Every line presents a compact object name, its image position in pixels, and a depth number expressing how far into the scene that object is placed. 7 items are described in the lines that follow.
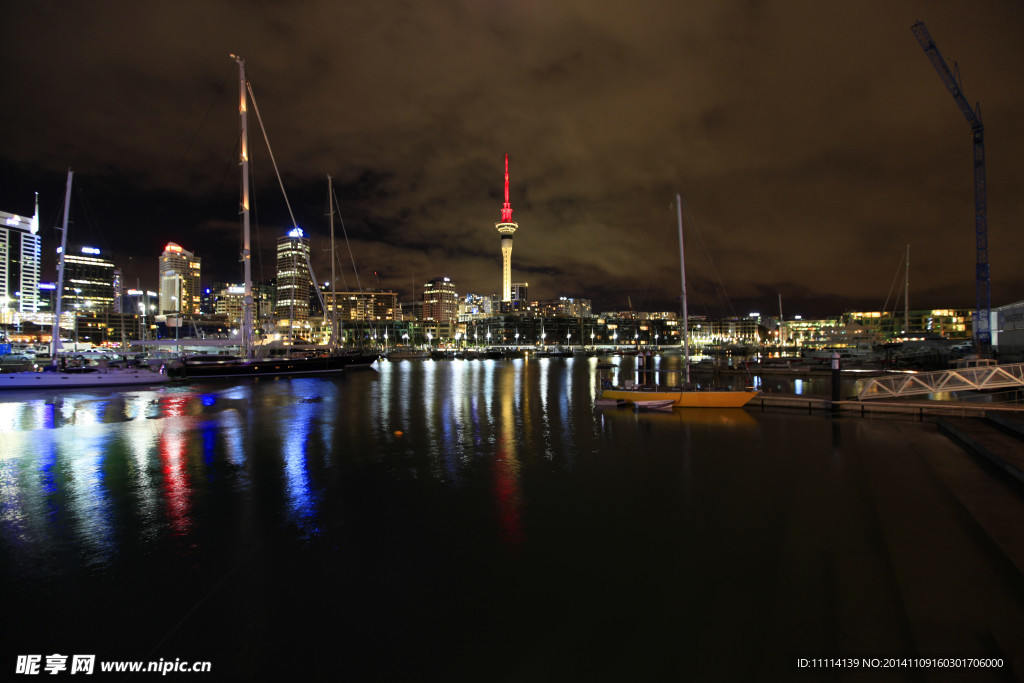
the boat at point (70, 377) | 34.03
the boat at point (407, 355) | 109.65
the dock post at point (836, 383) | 21.22
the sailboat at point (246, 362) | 37.25
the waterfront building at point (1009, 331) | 44.49
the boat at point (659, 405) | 23.20
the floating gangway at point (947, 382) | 18.39
